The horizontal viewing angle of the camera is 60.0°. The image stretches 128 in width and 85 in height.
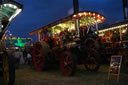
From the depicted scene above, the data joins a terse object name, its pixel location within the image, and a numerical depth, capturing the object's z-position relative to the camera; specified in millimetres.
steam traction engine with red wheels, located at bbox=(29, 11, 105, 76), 4604
